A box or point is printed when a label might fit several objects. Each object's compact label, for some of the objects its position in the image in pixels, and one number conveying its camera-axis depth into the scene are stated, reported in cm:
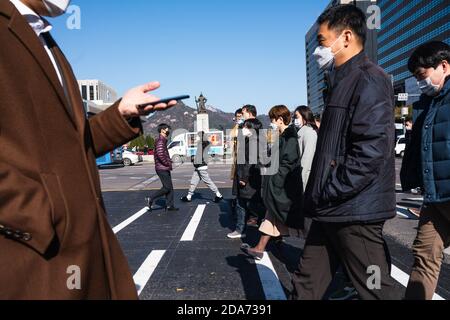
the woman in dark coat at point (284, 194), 465
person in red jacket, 923
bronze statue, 4749
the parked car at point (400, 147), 3152
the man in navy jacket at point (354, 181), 230
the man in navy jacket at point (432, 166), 290
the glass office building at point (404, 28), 7794
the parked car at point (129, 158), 3173
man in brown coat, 127
